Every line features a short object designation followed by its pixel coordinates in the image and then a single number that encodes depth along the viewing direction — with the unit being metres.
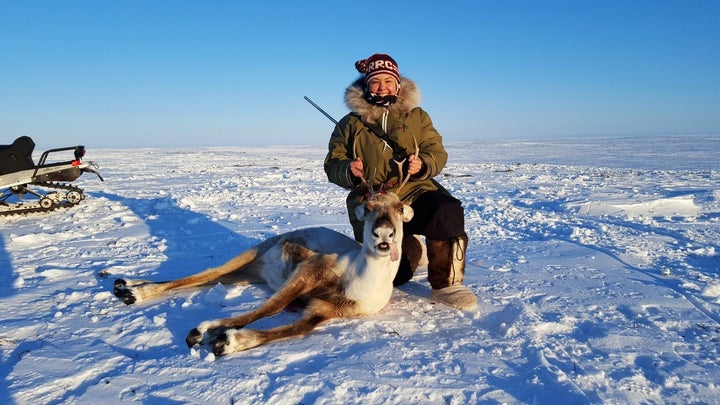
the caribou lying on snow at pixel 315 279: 3.03
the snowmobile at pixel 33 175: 7.90
